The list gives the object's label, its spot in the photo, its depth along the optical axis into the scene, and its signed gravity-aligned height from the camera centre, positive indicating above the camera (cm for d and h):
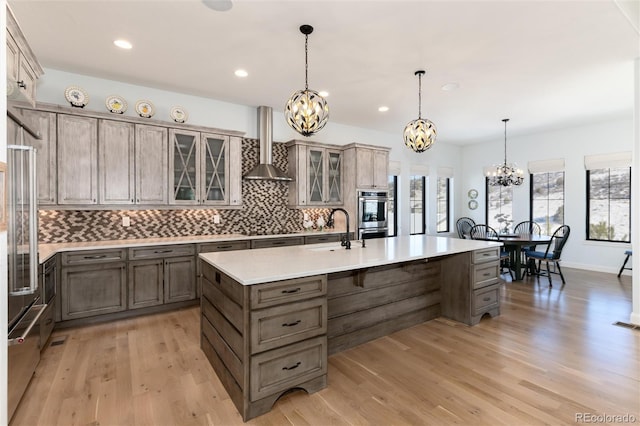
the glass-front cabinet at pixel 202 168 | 418 +59
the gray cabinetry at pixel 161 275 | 367 -77
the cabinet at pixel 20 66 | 223 +120
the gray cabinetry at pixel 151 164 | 391 +60
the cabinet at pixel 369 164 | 559 +87
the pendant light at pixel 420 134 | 331 +81
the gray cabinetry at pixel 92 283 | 333 -79
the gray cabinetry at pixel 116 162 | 369 +59
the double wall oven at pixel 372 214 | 559 -5
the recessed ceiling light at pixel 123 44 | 304 +164
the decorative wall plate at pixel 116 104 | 378 +130
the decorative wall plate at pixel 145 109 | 397 +131
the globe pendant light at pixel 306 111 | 255 +81
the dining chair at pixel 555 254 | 523 -73
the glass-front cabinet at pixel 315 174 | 522 +63
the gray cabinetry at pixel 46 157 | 335 +59
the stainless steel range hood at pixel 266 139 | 498 +115
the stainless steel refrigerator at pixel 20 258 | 177 -29
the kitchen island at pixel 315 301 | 199 -76
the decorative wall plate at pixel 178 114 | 423 +131
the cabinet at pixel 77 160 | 348 +58
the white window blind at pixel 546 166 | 669 +99
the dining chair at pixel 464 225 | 757 -34
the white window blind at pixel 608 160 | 586 +98
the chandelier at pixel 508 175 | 601 +69
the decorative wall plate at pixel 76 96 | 356 +132
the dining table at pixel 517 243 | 527 -53
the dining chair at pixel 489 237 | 573 -51
